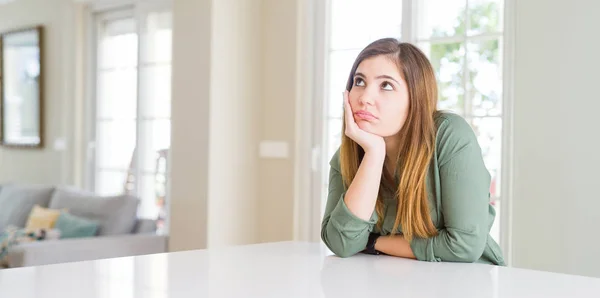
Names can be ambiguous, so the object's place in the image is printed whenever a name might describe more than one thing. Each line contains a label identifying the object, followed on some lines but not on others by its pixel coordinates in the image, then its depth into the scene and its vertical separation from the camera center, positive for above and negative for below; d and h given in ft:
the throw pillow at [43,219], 15.81 -1.80
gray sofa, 13.21 -1.89
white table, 4.23 -0.88
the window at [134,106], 17.37 +0.73
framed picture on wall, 20.99 +1.36
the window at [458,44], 11.69 +1.60
